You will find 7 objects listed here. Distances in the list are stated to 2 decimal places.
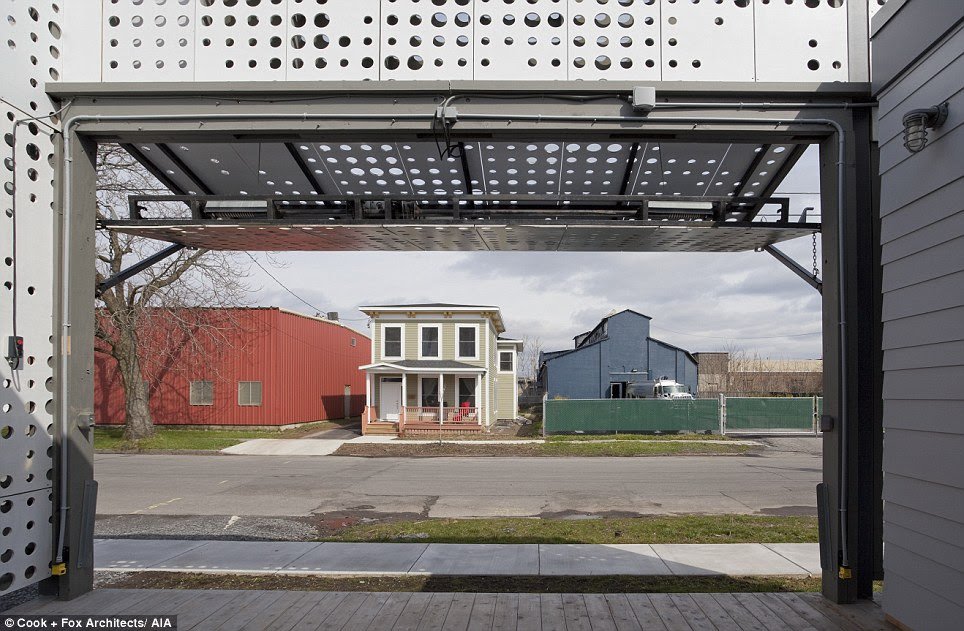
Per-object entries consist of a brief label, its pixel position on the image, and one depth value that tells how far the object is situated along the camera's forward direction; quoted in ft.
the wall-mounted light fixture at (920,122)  13.59
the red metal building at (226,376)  88.38
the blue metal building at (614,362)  125.39
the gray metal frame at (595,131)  17.52
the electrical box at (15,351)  16.33
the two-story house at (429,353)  93.56
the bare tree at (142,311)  69.87
